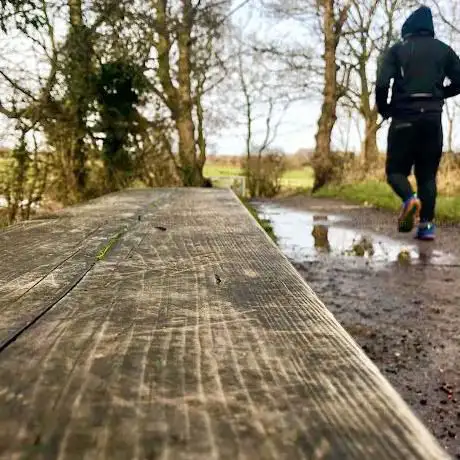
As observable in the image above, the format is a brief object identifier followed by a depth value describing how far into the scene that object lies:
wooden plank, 0.53
